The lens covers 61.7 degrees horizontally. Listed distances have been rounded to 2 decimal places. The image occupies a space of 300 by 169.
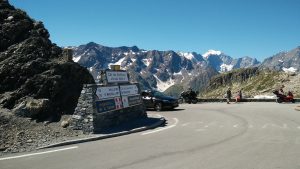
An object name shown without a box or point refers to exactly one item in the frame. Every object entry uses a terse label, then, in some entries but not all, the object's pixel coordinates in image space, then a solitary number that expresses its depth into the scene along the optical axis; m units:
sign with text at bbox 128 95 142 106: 14.45
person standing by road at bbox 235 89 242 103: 27.48
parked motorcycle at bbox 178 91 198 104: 29.10
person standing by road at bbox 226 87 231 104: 26.77
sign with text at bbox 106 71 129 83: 13.45
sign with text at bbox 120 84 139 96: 14.12
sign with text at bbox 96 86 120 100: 12.37
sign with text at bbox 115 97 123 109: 13.33
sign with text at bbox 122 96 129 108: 13.87
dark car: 21.45
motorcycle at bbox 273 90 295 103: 24.68
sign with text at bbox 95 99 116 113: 12.12
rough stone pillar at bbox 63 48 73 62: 15.09
